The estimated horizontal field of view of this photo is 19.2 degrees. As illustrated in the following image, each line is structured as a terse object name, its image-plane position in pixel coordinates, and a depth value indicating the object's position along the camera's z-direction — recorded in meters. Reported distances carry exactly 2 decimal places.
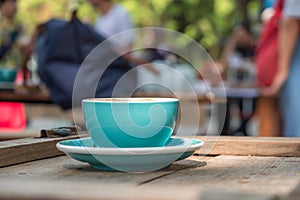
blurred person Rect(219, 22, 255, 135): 9.18
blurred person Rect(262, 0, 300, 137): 4.05
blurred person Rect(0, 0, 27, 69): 7.08
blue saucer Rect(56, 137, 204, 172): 1.57
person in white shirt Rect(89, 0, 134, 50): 5.87
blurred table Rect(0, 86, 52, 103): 5.77
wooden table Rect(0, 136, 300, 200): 0.94
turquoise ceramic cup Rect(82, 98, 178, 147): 1.63
